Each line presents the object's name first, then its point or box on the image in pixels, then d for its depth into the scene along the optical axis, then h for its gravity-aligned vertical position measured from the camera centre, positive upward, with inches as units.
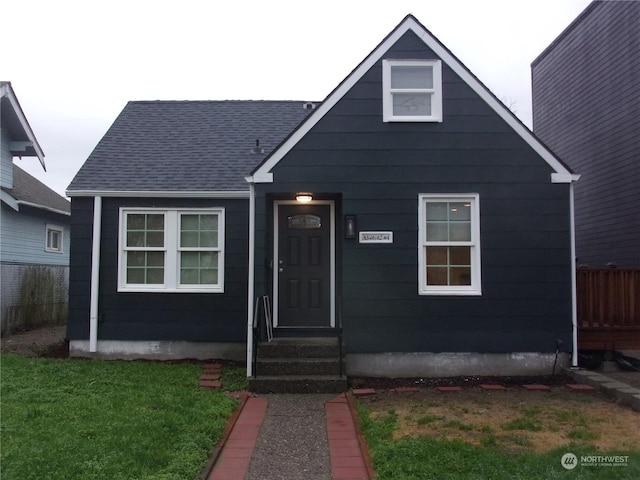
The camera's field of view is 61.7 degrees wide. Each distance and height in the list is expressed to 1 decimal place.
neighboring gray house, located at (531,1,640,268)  454.6 +144.3
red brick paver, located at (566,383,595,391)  292.4 -63.9
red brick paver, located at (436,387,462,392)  295.7 -65.7
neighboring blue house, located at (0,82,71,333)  519.8 +28.4
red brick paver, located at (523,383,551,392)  297.7 -65.2
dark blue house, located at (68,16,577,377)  329.7 +32.0
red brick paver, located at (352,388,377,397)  287.9 -66.0
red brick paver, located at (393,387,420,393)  295.7 -66.3
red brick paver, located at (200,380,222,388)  305.1 -65.9
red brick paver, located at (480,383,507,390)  301.0 -65.4
